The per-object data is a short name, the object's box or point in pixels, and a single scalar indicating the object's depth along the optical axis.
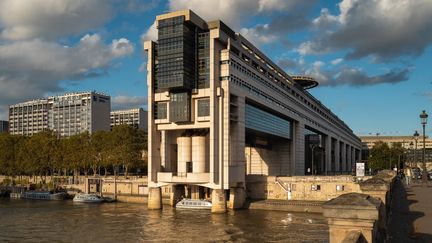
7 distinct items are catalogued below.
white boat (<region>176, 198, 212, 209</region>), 84.81
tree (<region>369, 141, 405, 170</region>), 195.00
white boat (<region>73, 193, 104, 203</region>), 101.19
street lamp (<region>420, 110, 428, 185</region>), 53.84
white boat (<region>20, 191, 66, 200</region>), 112.44
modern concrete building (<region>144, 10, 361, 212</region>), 83.88
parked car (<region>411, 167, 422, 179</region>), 121.22
